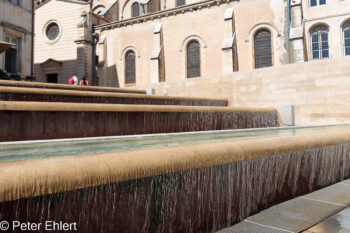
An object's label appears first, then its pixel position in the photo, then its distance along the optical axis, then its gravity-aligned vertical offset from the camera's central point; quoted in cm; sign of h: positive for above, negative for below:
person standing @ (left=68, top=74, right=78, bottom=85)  1467 +269
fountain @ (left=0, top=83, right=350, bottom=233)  142 -35
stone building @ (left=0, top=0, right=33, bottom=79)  1733 +645
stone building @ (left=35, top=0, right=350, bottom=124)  831 +623
